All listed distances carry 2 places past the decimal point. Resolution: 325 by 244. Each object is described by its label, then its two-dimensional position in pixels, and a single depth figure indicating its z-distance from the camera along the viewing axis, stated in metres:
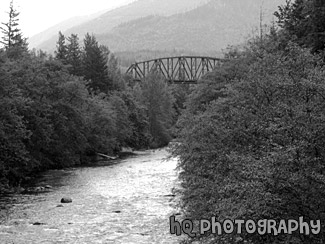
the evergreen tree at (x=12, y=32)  81.76
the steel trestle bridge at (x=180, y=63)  151.02
